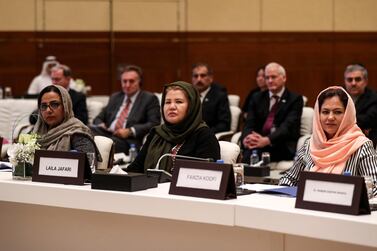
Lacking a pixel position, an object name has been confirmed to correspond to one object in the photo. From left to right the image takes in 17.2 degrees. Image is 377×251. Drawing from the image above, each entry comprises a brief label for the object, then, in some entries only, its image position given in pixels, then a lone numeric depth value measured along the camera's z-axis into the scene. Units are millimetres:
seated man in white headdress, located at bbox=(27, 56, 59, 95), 16475
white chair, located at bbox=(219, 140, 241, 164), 7034
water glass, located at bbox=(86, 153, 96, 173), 6037
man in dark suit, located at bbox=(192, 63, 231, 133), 12513
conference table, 4348
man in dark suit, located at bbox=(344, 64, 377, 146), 11008
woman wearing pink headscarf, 5871
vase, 5927
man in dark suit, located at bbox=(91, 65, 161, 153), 12087
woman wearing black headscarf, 6758
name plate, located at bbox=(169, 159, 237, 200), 4862
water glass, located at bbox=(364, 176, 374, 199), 5006
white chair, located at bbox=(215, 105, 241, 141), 12714
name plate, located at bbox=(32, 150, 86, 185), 5620
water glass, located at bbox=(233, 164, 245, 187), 5482
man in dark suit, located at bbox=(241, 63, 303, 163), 11203
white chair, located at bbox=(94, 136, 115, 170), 7842
